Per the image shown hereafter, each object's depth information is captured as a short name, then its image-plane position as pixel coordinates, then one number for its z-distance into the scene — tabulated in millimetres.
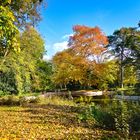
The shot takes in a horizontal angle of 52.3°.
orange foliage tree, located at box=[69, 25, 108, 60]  20496
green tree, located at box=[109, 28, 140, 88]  24789
